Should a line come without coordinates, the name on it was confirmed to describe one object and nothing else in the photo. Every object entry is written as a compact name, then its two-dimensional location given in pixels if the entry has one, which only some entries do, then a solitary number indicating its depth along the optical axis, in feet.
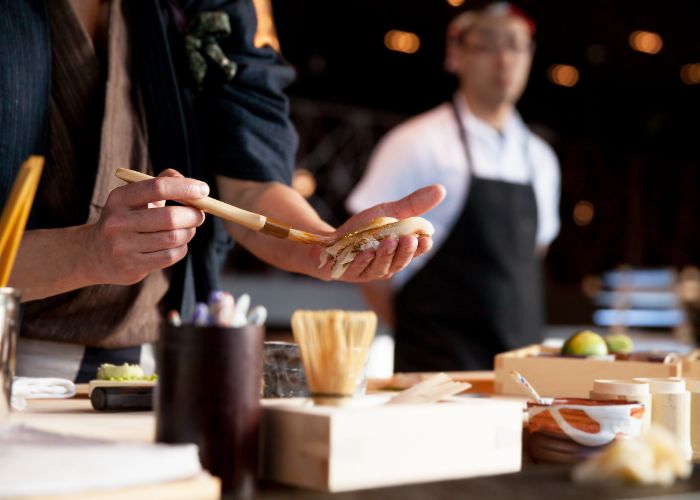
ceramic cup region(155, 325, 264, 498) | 2.47
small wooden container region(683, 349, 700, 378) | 4.92
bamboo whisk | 2.77
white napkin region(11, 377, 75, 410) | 3.93
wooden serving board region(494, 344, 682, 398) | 4.57
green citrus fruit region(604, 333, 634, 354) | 5.39
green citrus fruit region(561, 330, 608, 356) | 5.06
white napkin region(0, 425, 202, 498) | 2.08
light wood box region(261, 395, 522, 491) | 2.53
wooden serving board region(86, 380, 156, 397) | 3.72
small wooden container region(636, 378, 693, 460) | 3.60
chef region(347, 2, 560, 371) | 9.59
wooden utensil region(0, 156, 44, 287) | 2.57
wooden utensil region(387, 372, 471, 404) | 2.99
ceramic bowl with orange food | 3.27
